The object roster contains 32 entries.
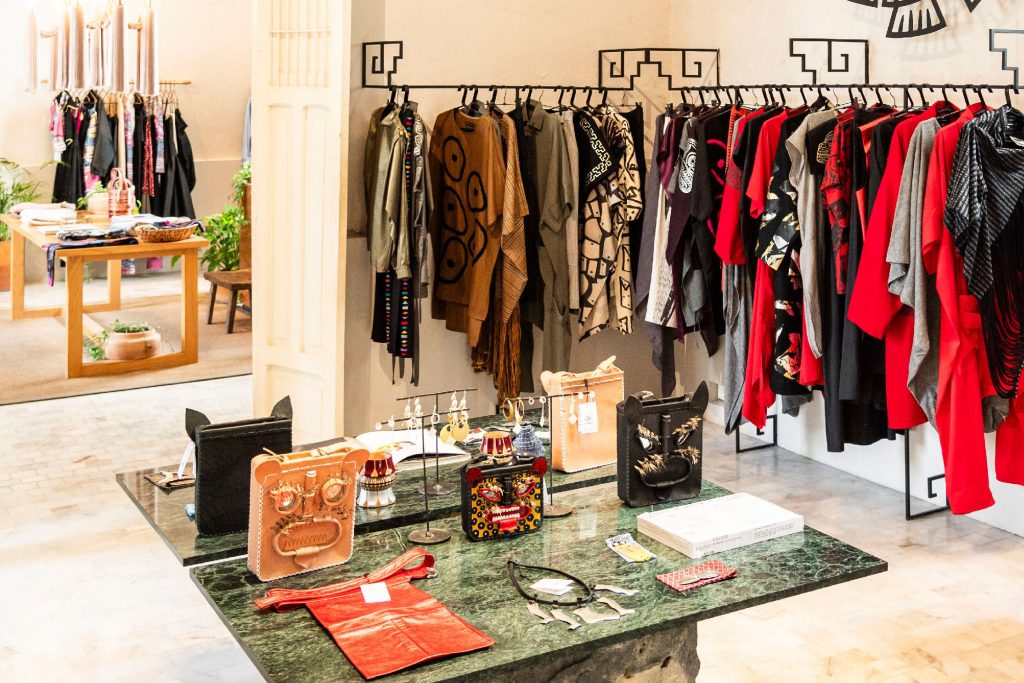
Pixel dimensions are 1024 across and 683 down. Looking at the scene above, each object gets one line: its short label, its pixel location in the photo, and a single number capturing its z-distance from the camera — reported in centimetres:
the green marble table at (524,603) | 202
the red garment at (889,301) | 385
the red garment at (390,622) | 200
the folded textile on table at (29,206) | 770
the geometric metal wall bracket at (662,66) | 530
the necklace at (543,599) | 221
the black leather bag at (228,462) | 246
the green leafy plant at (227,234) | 836
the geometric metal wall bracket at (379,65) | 480
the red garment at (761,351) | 435
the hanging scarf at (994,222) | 359
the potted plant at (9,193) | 901
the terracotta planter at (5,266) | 918
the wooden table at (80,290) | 663
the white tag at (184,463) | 283
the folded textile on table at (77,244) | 658
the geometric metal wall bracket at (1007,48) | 381
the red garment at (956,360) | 369
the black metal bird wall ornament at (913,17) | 425
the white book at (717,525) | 247
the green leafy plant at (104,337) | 697
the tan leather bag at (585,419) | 291
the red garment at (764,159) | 427
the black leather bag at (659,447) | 267
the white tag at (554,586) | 227
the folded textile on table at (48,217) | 732
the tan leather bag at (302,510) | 228
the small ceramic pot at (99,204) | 743
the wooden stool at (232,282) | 777
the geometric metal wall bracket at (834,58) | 454
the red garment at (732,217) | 442
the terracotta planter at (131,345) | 690
